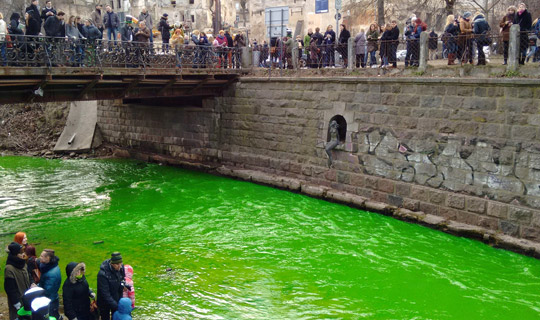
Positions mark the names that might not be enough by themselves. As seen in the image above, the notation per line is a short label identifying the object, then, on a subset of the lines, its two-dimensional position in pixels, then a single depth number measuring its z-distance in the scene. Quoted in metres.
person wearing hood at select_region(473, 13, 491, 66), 13.13
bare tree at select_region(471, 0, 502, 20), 34.18
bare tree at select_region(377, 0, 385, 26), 23.81
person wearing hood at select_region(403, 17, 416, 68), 14.75
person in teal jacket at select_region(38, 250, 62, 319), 7.87
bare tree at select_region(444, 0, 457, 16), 19.64
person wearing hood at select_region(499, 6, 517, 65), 12.97
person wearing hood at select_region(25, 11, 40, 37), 14.02
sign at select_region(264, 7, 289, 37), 18.11
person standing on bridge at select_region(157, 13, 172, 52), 19.00
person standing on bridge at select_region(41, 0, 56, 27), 15.00
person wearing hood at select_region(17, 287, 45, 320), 6.41
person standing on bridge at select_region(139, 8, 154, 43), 18.87
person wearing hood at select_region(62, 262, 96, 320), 7.40
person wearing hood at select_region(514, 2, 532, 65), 12.58
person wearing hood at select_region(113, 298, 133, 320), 7.09
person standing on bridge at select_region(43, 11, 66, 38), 14.73
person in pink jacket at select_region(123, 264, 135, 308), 7.77
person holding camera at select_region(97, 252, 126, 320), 7.50
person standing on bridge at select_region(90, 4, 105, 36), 19.12
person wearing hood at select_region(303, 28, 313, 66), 17.80
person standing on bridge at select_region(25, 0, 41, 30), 14.08
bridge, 13.84
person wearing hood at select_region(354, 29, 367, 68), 16.19
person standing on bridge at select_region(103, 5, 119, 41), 17.86
